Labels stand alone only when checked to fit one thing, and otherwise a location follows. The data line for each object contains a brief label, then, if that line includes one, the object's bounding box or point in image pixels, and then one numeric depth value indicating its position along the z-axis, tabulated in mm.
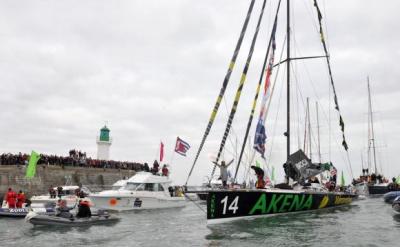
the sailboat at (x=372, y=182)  46531
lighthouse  59281
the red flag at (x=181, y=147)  32469
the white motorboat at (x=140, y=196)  29172
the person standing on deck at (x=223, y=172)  20641
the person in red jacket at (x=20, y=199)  26680
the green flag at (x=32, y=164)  32375
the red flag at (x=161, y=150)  38806
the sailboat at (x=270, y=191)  18703
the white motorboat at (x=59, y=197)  29070
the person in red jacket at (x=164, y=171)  34656
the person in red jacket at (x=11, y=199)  26516
